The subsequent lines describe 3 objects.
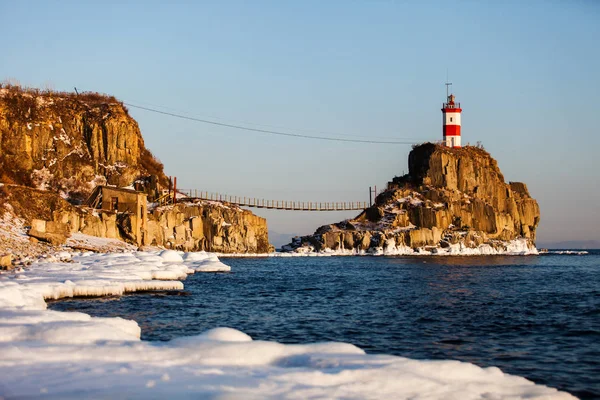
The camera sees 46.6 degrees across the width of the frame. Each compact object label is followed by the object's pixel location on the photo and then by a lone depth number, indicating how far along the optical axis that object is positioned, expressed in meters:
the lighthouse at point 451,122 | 128.65
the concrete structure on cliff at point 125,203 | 68.38
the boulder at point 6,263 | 33.28
